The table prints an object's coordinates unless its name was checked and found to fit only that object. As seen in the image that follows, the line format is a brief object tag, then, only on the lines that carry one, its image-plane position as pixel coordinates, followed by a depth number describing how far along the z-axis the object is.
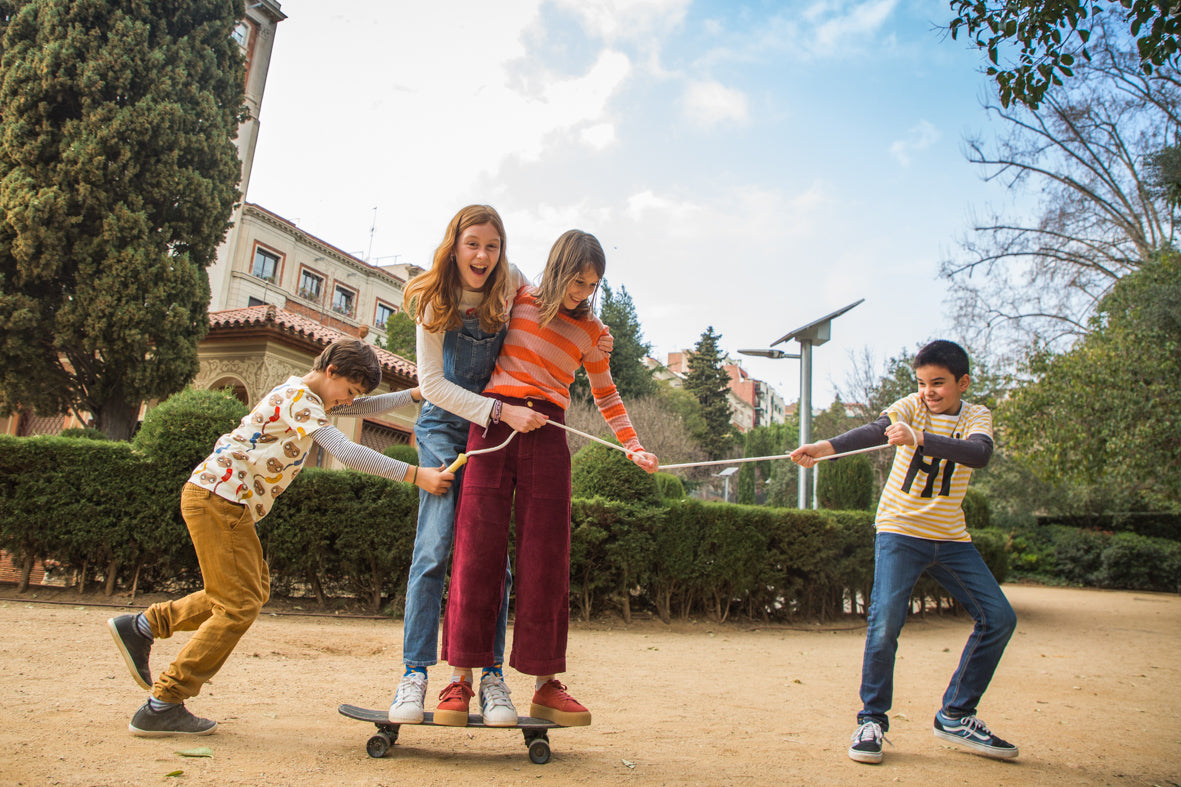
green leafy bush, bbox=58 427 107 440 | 9.09
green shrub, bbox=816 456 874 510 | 11.27
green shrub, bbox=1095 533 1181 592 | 19.39
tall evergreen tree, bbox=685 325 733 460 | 50.06
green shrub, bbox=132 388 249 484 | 7.24
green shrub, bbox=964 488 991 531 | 12.86
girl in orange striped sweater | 2.75
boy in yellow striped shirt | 3.29
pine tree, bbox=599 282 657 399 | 37.38
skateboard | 2.65
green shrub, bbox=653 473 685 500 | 9.45
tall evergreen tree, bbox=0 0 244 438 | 12.16
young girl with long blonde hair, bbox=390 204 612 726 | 2.79
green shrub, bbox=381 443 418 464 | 13.32
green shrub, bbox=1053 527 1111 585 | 20.44
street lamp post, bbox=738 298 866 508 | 11.12
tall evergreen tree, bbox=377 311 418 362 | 26.91
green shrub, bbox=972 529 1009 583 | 11.99
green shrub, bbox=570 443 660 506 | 8.37
